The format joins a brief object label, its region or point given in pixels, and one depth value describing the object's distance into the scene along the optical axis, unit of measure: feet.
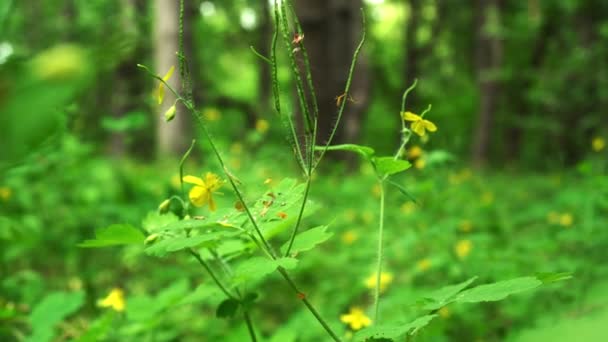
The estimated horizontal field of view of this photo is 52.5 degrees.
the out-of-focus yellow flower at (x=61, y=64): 1.07
